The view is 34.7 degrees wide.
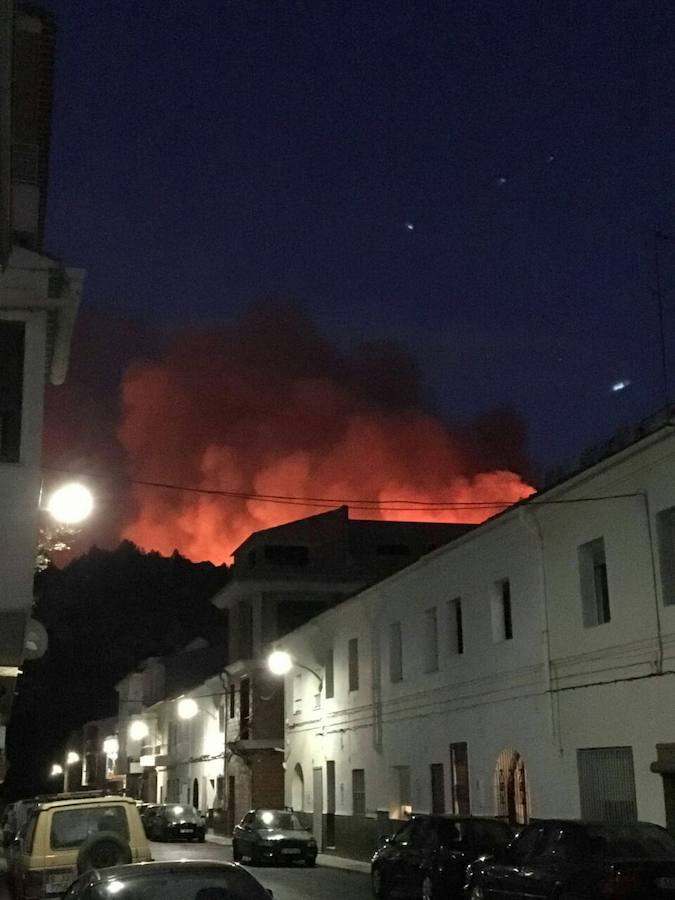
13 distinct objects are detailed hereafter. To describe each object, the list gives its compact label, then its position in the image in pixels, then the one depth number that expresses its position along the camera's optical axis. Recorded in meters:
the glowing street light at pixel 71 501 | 13.34
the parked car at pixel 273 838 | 28.92
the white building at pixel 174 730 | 51.12
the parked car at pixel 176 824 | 40.06
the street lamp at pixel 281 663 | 34.38
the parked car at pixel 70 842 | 13.64
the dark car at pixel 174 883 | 7.99
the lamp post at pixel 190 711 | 49.94
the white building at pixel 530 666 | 17.45
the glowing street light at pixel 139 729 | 63.84
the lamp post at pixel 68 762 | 84.44
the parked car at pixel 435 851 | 17.44
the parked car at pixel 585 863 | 11.84
